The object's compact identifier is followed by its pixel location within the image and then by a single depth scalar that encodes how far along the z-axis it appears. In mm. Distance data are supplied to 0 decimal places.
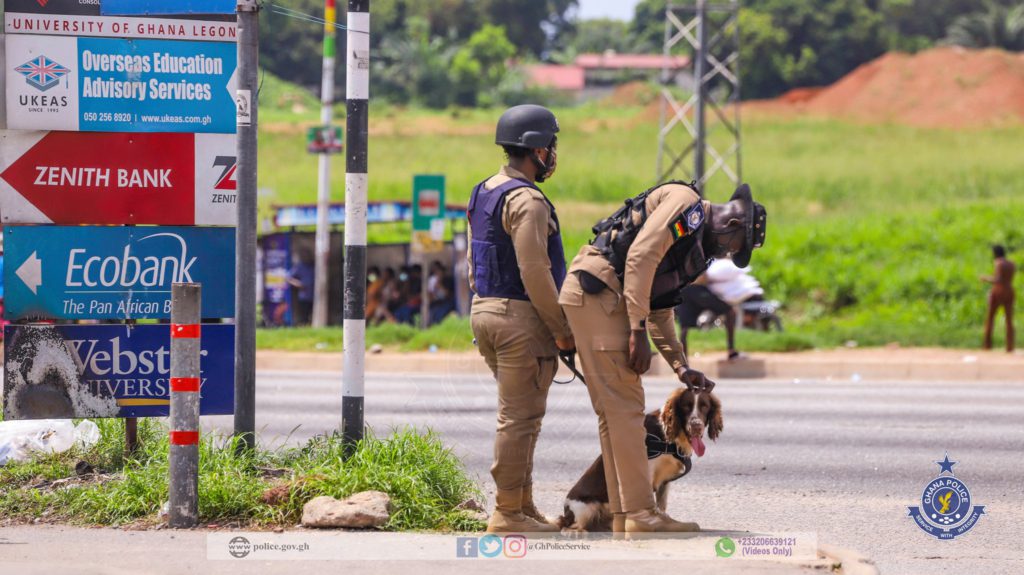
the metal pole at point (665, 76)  57106
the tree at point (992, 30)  156125
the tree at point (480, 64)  150875
